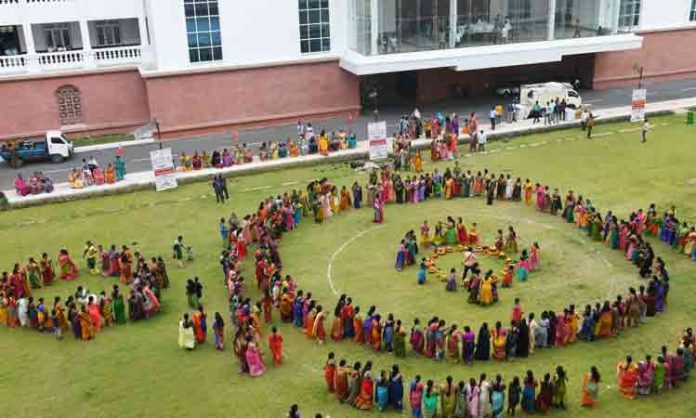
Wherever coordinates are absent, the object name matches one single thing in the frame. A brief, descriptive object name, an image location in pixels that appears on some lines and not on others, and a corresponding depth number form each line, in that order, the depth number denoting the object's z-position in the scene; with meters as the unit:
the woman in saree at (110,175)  33.09
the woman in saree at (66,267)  24.17
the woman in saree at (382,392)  16.75
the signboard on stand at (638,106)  38.09
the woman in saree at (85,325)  20.33
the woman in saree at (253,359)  18.14
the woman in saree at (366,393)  16.81
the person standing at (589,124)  36.78
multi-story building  39.41
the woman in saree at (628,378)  16.70
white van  40.19
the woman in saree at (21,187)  31.80
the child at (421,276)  22.62
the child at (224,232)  26.32
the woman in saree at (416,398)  16.50
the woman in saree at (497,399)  16.06
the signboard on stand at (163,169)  31.55
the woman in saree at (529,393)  16.31
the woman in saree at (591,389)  16.38
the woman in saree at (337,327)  19.67
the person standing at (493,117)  38.28
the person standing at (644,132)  35.50
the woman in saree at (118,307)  20.97
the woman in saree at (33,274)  23.58
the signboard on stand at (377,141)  34.41
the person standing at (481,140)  35.66
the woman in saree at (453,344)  18.41
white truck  35.97
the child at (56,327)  20.47
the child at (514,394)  16.19
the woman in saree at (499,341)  18.34
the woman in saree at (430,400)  16.22
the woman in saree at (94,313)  20.55
